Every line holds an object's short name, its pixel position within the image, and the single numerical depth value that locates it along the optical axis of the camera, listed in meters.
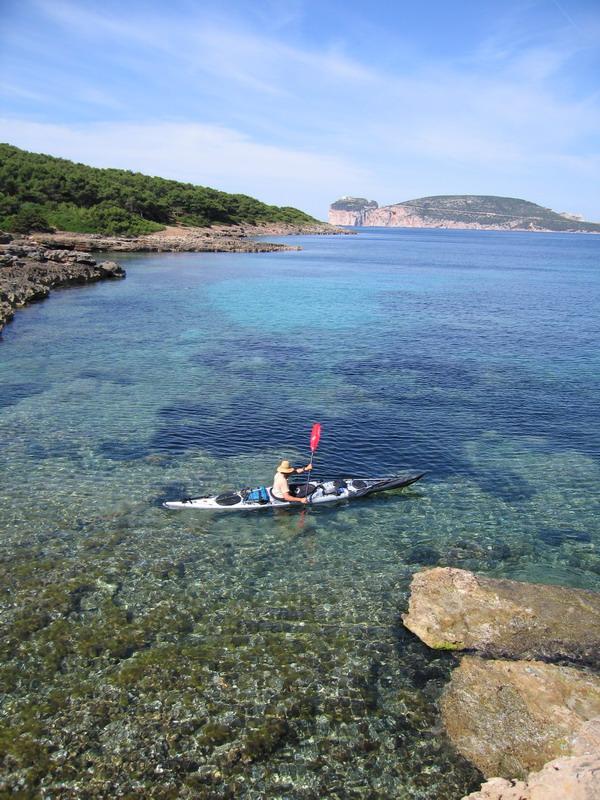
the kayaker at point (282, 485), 19.48
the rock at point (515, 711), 10.65
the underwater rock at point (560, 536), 18.19
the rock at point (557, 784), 8.06
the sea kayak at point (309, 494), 19.36
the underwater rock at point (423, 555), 17.00
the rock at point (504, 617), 13.20
